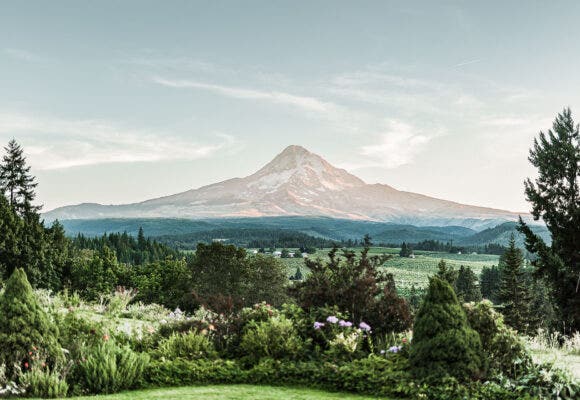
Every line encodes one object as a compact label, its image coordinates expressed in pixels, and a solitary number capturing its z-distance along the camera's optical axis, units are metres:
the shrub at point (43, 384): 7.96
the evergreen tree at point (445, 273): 35.35
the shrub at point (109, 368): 8.38
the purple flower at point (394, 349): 9.37
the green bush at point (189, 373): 9.03
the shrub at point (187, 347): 9.81
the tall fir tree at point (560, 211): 25.97
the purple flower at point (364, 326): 10.10
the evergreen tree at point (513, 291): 48.81
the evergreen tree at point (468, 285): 78.89
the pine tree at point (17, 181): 54.34
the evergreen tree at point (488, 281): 102.12
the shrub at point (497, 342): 8.46
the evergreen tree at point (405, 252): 184.50
